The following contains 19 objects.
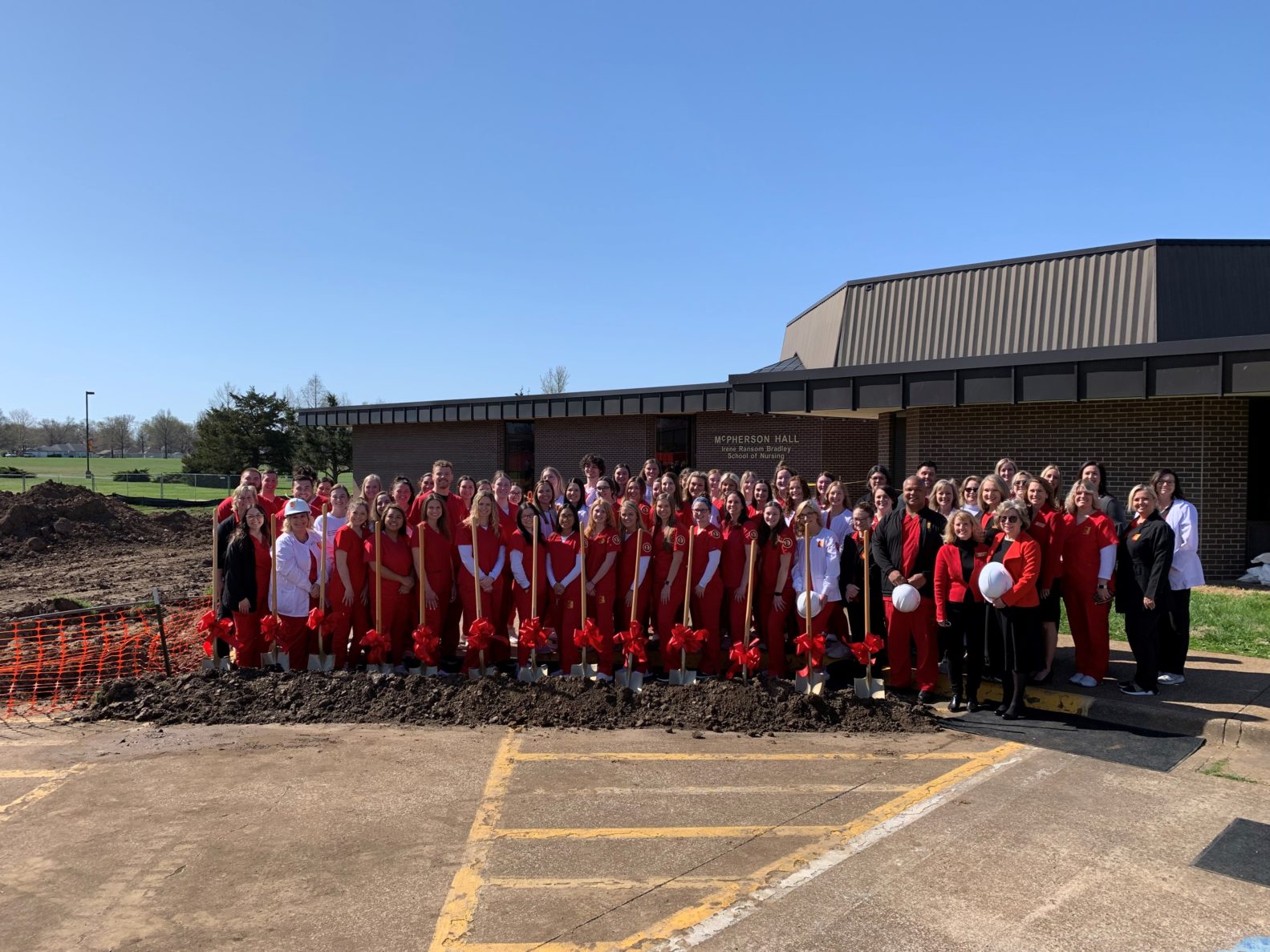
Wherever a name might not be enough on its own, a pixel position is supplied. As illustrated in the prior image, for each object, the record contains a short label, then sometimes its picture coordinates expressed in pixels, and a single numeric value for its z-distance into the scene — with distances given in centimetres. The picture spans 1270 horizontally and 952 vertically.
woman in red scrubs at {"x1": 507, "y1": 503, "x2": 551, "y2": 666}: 766
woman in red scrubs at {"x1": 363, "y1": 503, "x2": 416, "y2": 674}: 770
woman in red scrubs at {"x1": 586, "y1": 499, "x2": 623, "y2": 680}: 753
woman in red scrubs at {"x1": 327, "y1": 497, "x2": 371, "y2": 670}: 768
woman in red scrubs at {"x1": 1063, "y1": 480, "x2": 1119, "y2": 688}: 707
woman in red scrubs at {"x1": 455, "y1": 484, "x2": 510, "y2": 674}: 762
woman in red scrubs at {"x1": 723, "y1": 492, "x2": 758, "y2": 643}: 761
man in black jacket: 705
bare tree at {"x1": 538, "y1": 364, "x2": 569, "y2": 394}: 6631
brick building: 1162
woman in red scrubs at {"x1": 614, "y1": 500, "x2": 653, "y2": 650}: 754
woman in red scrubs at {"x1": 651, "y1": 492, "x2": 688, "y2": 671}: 762
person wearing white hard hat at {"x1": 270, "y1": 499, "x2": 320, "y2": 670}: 752
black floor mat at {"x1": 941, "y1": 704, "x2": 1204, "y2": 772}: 579
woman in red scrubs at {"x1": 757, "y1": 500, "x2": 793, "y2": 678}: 747
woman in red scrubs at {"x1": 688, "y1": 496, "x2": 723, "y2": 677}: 753
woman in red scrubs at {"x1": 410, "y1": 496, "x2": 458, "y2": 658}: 768
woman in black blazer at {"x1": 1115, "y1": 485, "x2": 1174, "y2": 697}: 688
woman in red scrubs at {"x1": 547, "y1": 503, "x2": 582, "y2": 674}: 755
